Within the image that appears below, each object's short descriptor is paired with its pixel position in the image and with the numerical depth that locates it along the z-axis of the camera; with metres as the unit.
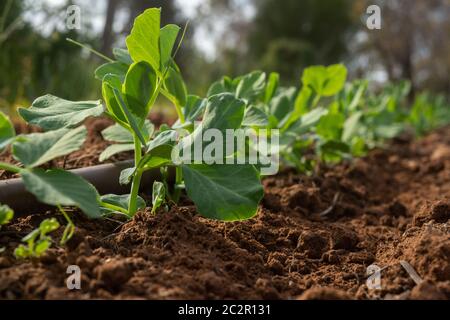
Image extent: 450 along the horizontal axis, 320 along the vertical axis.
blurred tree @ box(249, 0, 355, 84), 5.90
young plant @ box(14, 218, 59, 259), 0.56
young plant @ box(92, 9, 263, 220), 0.62
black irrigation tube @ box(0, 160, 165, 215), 0.63
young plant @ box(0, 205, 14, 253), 0.56
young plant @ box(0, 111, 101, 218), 0.55
